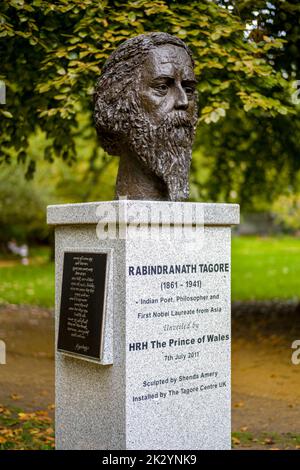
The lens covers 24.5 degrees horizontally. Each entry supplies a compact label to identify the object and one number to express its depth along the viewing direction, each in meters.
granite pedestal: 5.13
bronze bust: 5.48
